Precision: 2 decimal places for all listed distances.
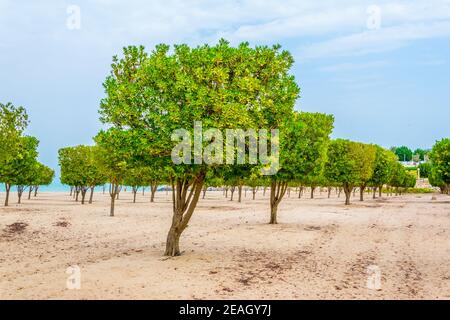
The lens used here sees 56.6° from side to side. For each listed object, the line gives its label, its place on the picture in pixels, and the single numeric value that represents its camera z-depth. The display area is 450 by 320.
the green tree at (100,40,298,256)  16.91
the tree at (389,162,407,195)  107.54
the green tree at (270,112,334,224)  33.81
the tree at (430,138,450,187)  45.14
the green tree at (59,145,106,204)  65.38
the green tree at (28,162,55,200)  97.86
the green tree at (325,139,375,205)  65.31
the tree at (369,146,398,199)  80.81
